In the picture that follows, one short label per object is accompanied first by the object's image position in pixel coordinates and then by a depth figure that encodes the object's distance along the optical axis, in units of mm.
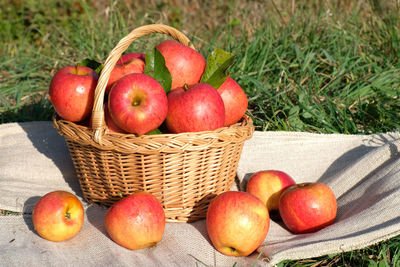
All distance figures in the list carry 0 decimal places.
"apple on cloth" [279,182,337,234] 1007
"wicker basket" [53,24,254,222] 963
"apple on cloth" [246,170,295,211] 1072
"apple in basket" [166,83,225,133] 972
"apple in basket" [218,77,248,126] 1042
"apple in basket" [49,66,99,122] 1004
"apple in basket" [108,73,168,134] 951
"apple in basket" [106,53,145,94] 1031
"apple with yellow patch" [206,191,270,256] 944
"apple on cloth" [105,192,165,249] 944
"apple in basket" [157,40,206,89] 1038
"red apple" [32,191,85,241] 963
